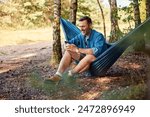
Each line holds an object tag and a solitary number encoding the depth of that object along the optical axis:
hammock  2.80
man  2.96
